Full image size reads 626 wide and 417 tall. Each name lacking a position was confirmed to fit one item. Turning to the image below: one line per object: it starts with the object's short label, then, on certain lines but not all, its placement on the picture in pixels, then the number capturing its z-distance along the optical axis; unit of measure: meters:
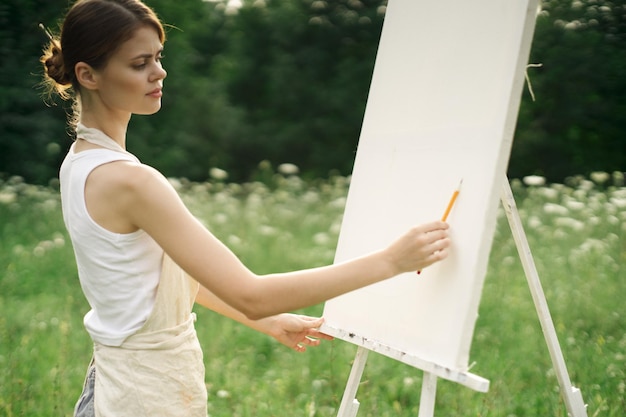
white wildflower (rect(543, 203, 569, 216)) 4.33
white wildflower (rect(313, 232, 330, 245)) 5.20
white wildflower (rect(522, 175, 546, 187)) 4.46
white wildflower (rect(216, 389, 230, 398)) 3.15
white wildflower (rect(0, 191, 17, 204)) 5.35
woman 1.55
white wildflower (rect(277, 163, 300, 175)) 5.47
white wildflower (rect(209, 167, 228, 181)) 5.25
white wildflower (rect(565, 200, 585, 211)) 4.49
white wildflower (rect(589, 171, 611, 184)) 4.81
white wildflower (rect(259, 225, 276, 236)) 5.36
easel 2.01
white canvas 1.75
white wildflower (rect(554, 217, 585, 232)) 4.33
